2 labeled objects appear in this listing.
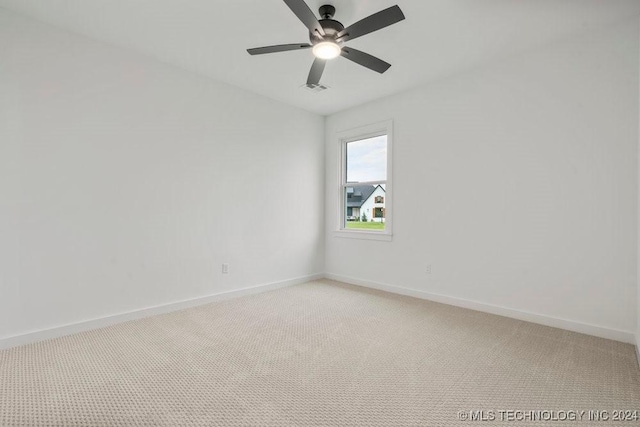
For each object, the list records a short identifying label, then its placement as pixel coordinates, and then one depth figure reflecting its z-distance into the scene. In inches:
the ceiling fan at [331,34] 81.3
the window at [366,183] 171.3
